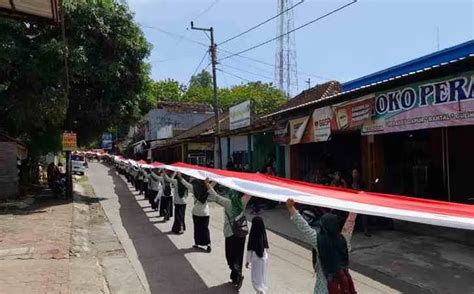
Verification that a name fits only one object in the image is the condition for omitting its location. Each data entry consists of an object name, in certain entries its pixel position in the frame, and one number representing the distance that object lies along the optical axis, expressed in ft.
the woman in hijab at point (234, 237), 26.78
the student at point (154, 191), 61.87
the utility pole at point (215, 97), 89.45
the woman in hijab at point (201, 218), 36.44
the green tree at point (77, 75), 66.74
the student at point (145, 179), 73.69
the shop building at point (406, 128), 35.99
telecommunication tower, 140.46
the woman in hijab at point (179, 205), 44.66
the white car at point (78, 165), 140.77
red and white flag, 14.02
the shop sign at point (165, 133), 158.65
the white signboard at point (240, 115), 84.84
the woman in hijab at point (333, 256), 17.01
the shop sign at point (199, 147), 130.72
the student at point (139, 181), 85.28
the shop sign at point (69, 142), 73.61
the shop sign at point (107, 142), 320.13
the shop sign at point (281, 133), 61.46
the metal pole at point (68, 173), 77.05
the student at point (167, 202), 53.93
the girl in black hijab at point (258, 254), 24.61
